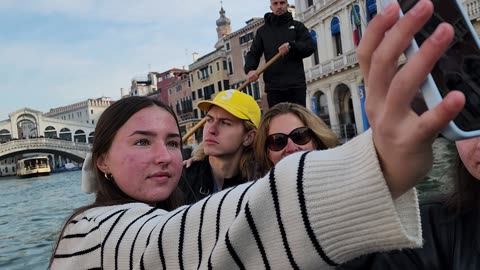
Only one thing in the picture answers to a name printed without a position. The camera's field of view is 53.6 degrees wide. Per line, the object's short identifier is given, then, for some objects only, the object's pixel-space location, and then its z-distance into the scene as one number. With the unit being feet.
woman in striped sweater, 1.28
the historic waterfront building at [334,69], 39.42
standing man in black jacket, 8.01
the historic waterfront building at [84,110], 152.05
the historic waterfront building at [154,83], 95.47
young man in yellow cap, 6.15
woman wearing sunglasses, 5.00
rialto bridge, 123.65
